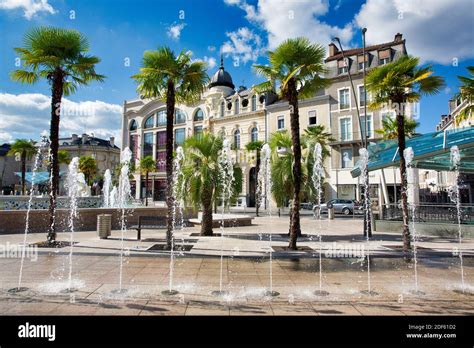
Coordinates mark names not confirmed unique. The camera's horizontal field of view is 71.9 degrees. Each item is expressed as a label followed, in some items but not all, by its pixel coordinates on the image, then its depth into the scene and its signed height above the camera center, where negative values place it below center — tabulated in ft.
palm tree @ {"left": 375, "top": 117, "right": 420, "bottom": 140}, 92.89 +20.15
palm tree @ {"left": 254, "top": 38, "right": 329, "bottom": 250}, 37.99 +15.24
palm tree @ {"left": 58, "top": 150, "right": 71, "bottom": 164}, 182.18 +24.96
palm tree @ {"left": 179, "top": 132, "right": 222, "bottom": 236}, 48.19 +4.19
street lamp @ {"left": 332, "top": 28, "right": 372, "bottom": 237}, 49.42 +3.46
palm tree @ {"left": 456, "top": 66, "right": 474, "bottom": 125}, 41.45 +13.64
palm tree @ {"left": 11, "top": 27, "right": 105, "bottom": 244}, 38.99 +17.11
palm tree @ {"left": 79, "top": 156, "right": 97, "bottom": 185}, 199.41 +22.02
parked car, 105.81 -2.52
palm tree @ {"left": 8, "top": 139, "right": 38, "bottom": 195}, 148.56 +25.05
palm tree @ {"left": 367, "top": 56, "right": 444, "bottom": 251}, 38.47 +13.52
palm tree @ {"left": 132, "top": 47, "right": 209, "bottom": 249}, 37.37 +14.69
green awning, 48.60 +7.64
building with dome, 127.85 +39.42
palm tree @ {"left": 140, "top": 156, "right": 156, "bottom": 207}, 183.52 +20.91
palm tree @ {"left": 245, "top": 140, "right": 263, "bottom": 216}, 119.91 +19.83
